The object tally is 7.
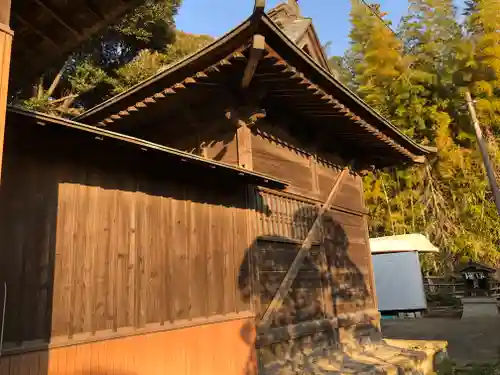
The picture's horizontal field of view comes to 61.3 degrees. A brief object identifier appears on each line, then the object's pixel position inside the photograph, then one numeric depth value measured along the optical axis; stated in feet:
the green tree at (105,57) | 51.47
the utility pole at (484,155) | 37.35
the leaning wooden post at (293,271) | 17.48
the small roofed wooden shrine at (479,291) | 53.26
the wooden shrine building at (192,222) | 10.59
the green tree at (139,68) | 53.36
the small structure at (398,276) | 58.59
